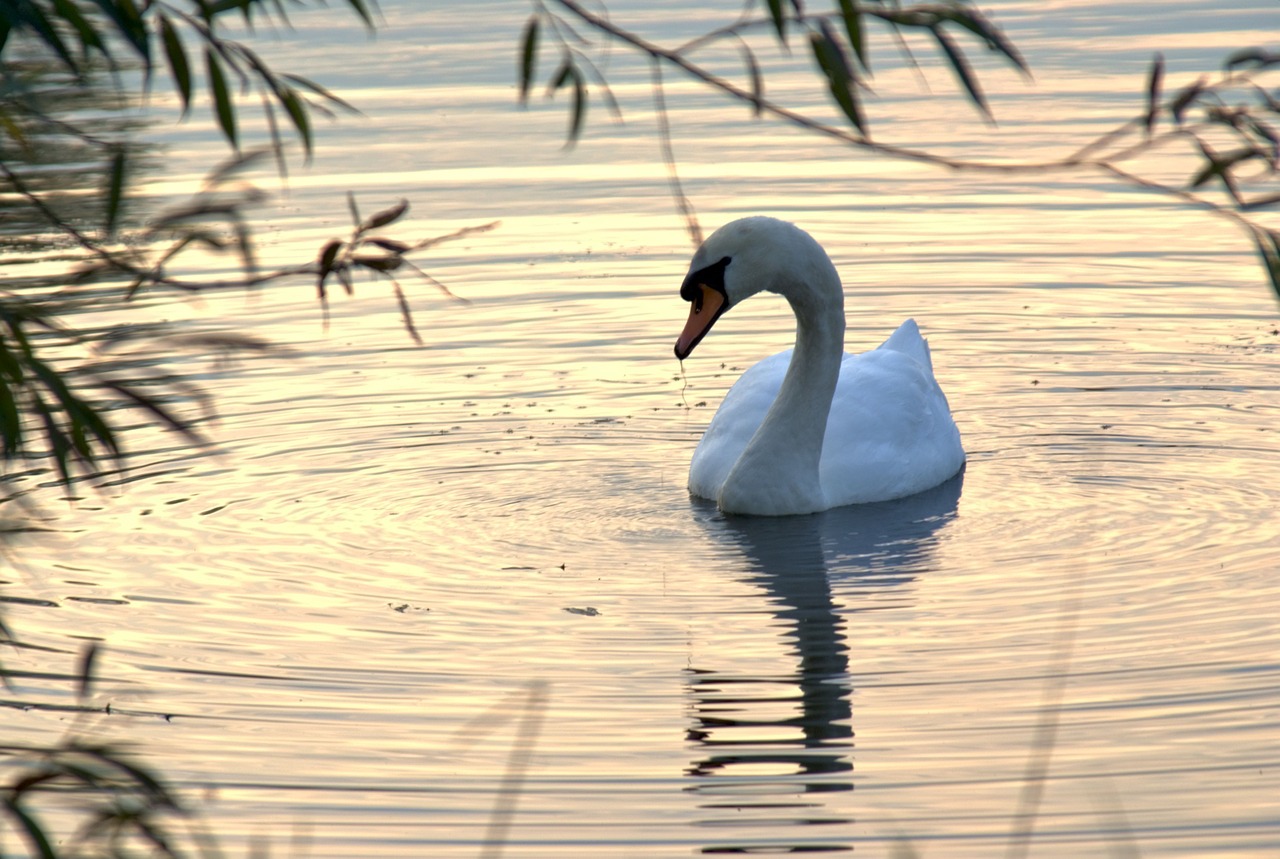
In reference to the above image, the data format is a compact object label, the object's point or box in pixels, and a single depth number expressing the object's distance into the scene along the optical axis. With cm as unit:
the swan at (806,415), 1698
